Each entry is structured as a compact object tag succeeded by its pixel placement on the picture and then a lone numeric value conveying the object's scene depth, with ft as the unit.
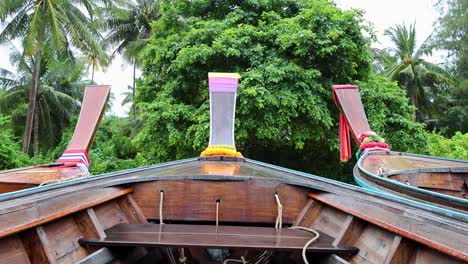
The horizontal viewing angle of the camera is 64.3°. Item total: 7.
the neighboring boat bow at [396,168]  6.82
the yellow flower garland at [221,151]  9.31
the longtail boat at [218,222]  3.70
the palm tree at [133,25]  49.80
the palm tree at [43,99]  49.47
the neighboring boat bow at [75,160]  7.98
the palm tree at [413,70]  50.88
